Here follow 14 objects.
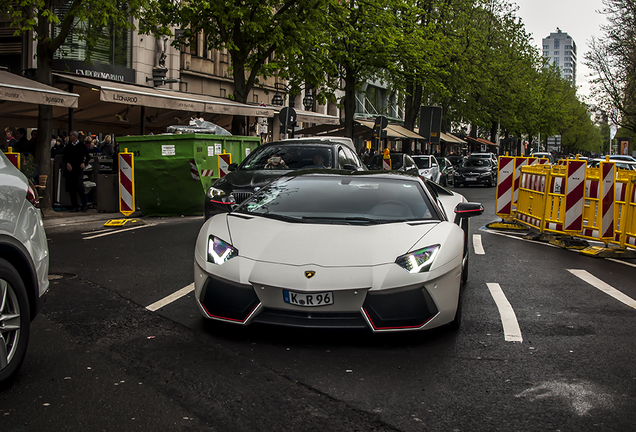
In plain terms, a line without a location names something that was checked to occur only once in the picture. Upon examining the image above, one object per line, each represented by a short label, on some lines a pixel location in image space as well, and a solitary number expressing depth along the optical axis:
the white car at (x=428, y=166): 30.56
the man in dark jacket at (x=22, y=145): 16.23
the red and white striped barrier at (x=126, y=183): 14.24
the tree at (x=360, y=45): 28.95
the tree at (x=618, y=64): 37.03
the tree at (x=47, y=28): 14.49
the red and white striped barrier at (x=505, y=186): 14.84
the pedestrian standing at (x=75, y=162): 15.95
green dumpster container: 15.15
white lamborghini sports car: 4.95
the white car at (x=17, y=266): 4.08
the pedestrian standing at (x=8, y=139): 19.72
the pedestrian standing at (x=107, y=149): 19.34
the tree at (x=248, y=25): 21.61
